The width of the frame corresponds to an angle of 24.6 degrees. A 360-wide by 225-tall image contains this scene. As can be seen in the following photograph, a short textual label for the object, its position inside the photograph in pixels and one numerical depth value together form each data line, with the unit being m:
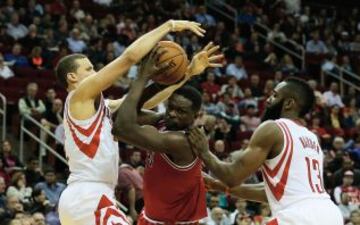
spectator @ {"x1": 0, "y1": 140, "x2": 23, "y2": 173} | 12.41
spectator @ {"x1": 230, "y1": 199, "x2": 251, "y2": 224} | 12.21
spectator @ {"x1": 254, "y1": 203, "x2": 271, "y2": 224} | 12.03
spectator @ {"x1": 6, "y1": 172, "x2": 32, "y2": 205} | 11.39
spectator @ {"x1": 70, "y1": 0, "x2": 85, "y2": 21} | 17.70
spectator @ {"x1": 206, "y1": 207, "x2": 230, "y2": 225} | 11.84
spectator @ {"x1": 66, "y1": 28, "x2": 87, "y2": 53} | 16.31
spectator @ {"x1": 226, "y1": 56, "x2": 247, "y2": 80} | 18.58
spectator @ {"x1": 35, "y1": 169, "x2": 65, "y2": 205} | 11.97
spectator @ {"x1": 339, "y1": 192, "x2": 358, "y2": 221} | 13.31
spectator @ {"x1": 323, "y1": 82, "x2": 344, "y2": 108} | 18.74
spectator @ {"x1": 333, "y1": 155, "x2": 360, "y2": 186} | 14.23
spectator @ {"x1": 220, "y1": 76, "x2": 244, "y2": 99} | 17.28
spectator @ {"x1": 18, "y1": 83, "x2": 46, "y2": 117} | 13.70
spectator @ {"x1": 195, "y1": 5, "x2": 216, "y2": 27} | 20.22
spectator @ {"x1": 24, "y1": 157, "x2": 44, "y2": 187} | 12.25
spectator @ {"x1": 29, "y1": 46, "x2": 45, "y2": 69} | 15.37
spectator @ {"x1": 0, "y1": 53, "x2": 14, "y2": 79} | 14.68
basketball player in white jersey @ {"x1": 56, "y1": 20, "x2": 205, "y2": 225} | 5.76
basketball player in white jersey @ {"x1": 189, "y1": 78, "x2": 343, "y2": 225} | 5.51
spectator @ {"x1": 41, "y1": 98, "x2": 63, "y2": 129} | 13.62
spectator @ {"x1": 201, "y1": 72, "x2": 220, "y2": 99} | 16.92
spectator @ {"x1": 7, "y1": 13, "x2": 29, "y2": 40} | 16.24
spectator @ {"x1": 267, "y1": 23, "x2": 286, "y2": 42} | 21.31
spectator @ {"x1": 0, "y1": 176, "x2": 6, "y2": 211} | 11.17
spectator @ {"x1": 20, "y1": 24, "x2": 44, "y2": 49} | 15.95
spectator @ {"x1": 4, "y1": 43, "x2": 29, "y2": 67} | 15.31
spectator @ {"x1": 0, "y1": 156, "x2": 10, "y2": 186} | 11.87
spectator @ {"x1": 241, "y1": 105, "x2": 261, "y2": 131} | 16.41
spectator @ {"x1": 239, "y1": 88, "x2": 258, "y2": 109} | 16.95
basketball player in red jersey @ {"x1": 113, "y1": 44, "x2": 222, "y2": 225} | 5.81
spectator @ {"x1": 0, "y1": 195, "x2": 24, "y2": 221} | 10.42
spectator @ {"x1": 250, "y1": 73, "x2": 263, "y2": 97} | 17.95
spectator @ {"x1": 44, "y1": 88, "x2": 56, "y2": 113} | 13.91
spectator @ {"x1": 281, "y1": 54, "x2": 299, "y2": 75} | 19.80
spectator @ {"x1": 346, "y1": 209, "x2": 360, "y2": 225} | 12.13
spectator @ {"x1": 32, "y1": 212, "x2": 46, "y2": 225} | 10.35
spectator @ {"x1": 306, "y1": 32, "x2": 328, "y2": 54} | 21.49
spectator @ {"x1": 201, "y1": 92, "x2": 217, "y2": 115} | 15.93
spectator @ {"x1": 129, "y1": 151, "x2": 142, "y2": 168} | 13.14
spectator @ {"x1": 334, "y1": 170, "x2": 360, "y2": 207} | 13.56
